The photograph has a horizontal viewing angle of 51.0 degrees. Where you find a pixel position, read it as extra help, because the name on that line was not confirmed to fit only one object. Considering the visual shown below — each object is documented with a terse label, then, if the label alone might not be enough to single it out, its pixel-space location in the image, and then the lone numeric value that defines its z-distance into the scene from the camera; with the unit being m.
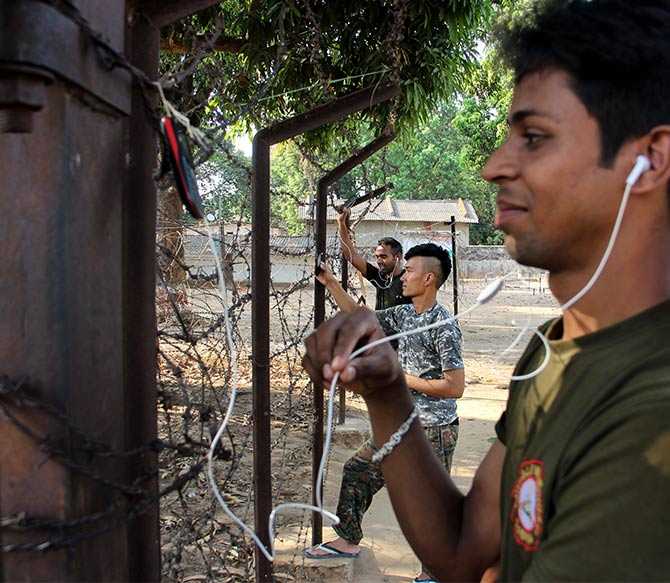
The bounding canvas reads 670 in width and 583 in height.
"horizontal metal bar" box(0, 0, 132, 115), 0.86
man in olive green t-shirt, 0.94
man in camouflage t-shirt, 3.73
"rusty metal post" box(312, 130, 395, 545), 3.89
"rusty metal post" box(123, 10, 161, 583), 1.21
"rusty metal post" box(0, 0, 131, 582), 0.90
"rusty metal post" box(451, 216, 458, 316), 8.53
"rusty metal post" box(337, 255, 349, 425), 6.13
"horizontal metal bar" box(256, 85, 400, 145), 2.87
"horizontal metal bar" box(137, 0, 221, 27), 1.31
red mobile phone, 1.01
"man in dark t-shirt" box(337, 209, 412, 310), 5.93
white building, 31.31
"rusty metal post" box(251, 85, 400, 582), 2.62
